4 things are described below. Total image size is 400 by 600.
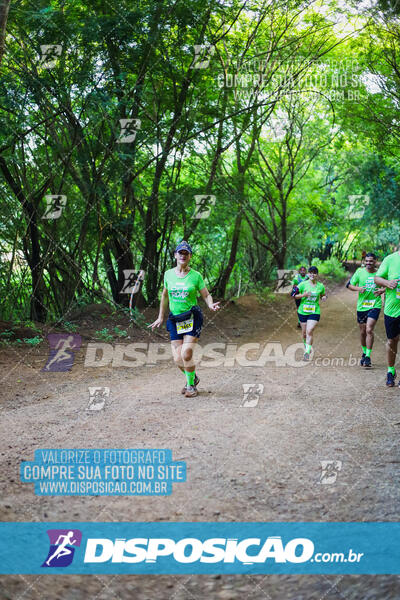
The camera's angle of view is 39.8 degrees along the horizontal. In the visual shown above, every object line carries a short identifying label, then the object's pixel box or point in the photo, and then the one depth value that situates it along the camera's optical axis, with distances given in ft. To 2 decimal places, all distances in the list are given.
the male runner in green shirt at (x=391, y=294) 26.32
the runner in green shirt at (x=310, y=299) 37.29
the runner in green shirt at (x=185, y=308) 25.91
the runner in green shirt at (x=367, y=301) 33.17
